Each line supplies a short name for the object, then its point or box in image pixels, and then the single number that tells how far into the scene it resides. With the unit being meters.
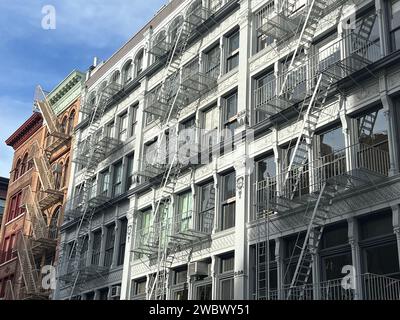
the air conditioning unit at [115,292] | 29.55
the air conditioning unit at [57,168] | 41.42
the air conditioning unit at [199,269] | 24.23
